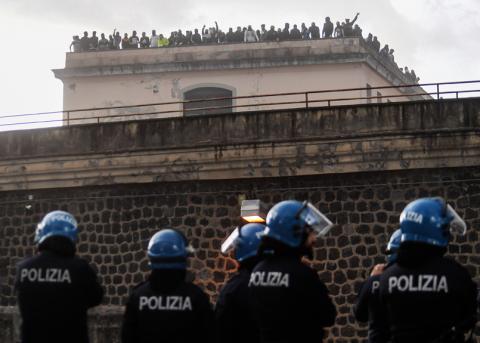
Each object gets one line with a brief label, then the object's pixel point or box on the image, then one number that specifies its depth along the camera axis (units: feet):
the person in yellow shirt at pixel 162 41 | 111.49
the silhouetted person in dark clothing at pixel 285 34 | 108.06
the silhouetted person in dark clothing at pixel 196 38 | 110.52
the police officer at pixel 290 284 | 22.99
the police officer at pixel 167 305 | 23.47
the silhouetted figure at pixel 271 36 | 107.96
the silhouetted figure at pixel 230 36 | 109.81
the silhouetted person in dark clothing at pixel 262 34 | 108.88
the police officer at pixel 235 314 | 25.12
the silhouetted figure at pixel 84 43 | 114.83
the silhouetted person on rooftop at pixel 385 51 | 112.67
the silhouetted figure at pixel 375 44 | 110.02
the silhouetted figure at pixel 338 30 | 107.76
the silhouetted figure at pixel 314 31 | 107.34
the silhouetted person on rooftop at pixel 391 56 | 116.52
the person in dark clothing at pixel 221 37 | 110.32
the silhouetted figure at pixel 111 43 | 114.83
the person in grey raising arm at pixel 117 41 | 114.93
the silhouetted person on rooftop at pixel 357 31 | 107.18
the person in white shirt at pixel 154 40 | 112.84
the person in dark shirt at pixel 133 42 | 114.01
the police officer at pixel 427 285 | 21.36
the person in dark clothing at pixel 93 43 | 115.14
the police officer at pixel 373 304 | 27.50
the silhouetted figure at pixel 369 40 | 108.78
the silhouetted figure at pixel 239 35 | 109.60
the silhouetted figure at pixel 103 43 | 114.83
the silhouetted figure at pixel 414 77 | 127.24
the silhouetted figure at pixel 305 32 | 107.65
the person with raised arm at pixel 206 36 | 110.63
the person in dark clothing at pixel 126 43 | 114.38
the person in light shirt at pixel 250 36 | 109.40
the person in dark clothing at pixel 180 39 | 111.45
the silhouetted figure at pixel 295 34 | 108.06
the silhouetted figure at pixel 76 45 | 115.03
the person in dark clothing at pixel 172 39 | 111.96
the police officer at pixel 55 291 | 25.49
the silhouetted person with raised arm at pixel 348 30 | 107.45
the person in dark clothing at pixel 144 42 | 113.38
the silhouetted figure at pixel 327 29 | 107.65
